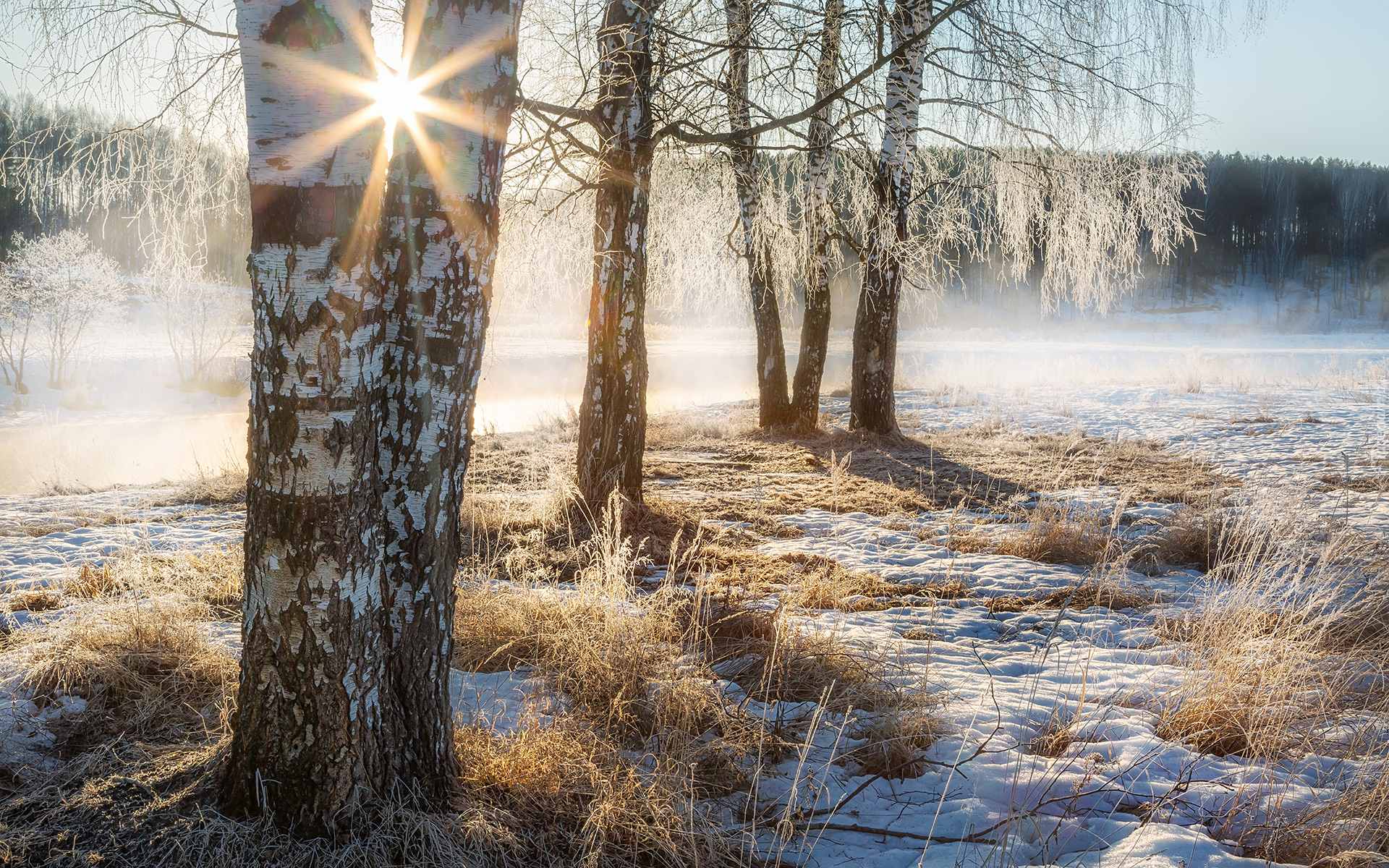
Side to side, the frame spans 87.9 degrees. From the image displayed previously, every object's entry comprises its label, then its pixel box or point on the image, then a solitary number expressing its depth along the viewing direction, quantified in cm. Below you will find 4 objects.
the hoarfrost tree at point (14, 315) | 2161
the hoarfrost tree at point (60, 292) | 2230
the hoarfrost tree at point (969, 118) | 566
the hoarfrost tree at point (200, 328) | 2325
